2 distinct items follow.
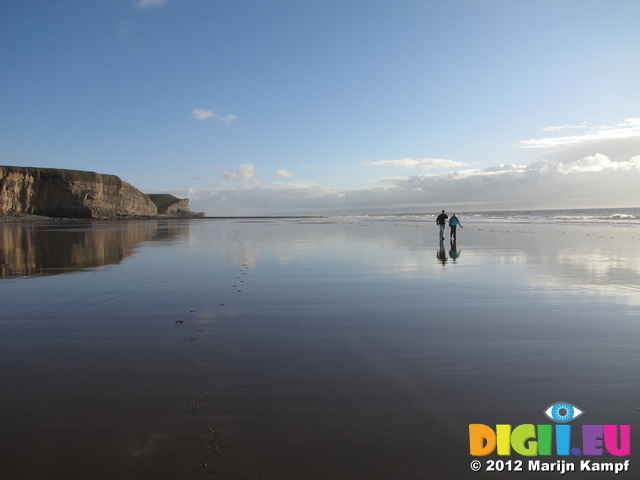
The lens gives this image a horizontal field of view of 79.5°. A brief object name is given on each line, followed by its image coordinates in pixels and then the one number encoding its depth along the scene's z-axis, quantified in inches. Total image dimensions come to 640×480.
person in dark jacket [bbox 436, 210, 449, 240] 828.6
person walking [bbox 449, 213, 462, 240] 794.2
